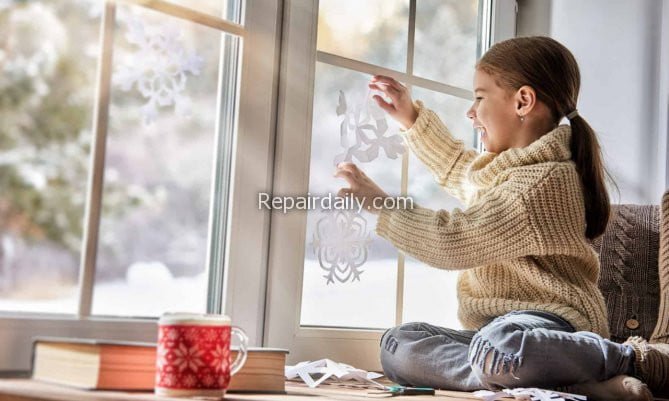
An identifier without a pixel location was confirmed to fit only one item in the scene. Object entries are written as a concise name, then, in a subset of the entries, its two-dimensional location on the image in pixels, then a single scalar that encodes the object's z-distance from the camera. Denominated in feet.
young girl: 8.04
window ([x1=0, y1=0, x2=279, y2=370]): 7.80
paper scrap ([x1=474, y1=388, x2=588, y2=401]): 7.69
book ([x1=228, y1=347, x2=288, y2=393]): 7.18
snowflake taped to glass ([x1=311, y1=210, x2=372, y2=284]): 9.21
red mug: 6.63
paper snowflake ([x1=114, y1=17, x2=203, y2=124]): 8.27
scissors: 7.85
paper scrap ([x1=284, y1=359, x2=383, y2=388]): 8.22
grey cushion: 9.46
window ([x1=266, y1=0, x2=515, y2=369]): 9.02
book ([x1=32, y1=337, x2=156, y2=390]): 6.72
